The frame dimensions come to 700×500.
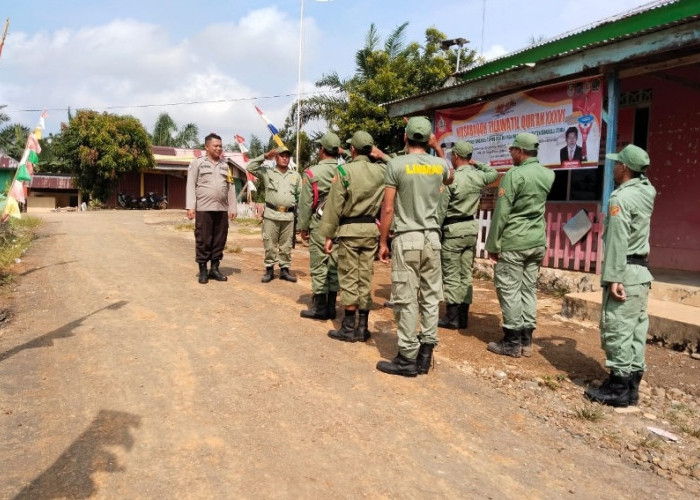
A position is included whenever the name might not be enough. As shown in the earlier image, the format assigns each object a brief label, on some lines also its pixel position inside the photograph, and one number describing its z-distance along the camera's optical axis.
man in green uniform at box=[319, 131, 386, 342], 4.38
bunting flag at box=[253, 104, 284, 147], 9.58
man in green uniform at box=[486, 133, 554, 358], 4.26
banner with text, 6.99
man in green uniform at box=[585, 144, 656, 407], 3.32
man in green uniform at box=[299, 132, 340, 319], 5.20
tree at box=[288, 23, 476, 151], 16.70
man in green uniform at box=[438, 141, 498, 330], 5.12
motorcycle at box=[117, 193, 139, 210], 31.50
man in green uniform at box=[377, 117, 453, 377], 3.68
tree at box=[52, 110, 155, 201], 28.73
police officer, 6.58
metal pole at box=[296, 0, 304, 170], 19.70
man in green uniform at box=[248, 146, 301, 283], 6.83
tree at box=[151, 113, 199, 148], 39.48
